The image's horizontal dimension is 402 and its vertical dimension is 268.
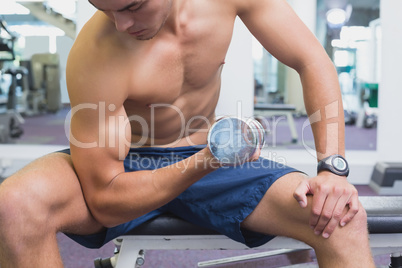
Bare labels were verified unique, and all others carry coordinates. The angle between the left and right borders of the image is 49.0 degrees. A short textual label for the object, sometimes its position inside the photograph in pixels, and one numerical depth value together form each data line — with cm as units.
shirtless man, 94
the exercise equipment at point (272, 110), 422
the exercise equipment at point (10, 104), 365
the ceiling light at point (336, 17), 666
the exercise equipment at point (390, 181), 268
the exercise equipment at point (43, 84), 734
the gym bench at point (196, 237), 116
